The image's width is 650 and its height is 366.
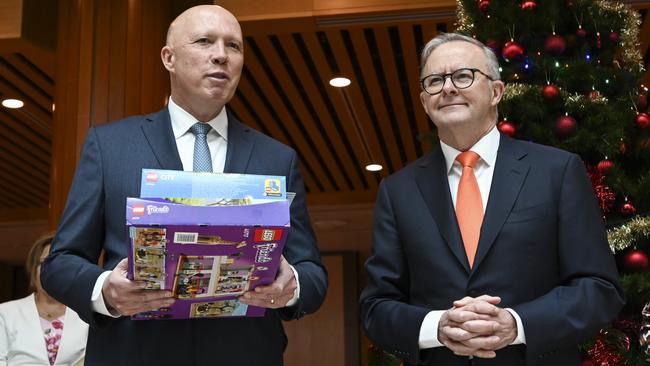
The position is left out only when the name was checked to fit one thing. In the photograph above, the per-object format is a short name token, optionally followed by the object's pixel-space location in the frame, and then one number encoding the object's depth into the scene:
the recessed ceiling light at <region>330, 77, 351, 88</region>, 7.49
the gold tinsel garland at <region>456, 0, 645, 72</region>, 3.86
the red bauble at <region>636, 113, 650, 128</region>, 3.69
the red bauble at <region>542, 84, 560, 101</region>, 3.66
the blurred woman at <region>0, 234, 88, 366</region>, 3.70
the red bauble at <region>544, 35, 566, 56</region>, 3.79
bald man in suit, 2.22
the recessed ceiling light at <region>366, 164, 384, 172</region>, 10.24
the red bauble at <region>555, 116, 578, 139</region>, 3.61
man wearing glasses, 2.26
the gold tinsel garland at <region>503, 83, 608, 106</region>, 3.65
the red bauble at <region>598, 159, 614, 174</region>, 3.51
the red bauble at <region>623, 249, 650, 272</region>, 3.33
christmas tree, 3.34
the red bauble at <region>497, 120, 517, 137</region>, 3.62
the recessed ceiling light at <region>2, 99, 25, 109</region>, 8.23
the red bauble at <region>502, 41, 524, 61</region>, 3.77
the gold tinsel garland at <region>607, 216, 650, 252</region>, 3.37
